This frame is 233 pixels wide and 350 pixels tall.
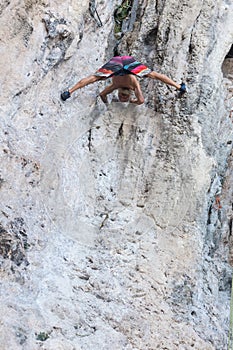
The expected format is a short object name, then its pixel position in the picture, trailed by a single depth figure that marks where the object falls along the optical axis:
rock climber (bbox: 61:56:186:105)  8.49
